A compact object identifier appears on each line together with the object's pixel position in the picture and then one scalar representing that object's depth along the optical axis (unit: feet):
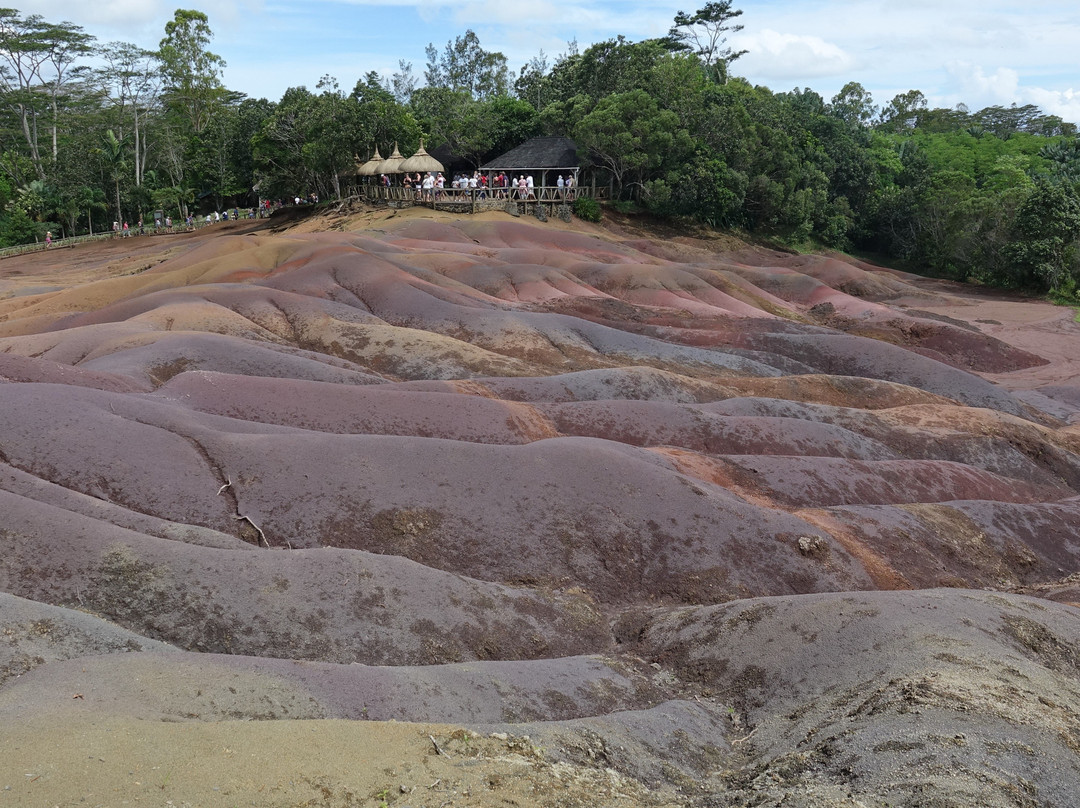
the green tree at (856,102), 307.78
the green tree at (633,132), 182.70
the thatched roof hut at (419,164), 179.63
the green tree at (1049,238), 167.02
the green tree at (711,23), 255.50
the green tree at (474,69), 281.54
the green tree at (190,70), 237.25
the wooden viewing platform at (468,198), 181.06
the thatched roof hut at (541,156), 194.29
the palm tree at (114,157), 207.69
